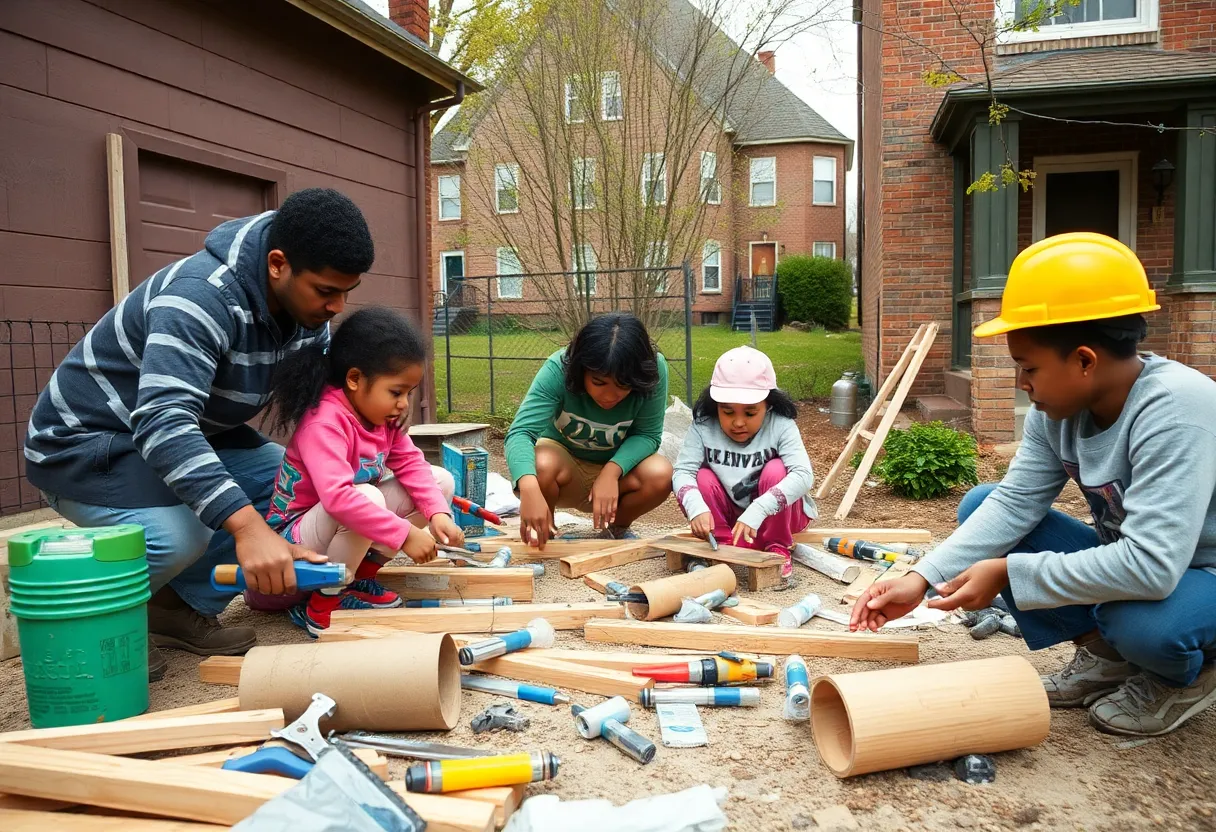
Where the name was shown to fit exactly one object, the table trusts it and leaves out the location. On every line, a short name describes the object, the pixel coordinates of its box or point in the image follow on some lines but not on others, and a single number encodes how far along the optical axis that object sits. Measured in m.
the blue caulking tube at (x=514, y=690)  2.82
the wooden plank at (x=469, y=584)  3.87
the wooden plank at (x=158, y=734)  2.29
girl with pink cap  4.29
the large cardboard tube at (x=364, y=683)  2.50
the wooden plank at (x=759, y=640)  3.16
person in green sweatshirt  4.24
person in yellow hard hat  2.27
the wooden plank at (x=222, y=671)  3.02
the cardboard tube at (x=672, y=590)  3.59
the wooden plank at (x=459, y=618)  3.37
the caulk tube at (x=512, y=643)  2.96
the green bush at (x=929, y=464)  6.54
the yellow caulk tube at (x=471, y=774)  2.06
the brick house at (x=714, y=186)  11.85
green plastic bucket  2.53
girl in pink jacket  3.22
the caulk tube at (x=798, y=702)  2.67
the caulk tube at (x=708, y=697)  2.79
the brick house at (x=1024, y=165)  8.64
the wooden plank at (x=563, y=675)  2.88
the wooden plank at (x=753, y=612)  3.58
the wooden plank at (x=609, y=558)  4.40
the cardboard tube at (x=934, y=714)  2.24
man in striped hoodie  2.68
